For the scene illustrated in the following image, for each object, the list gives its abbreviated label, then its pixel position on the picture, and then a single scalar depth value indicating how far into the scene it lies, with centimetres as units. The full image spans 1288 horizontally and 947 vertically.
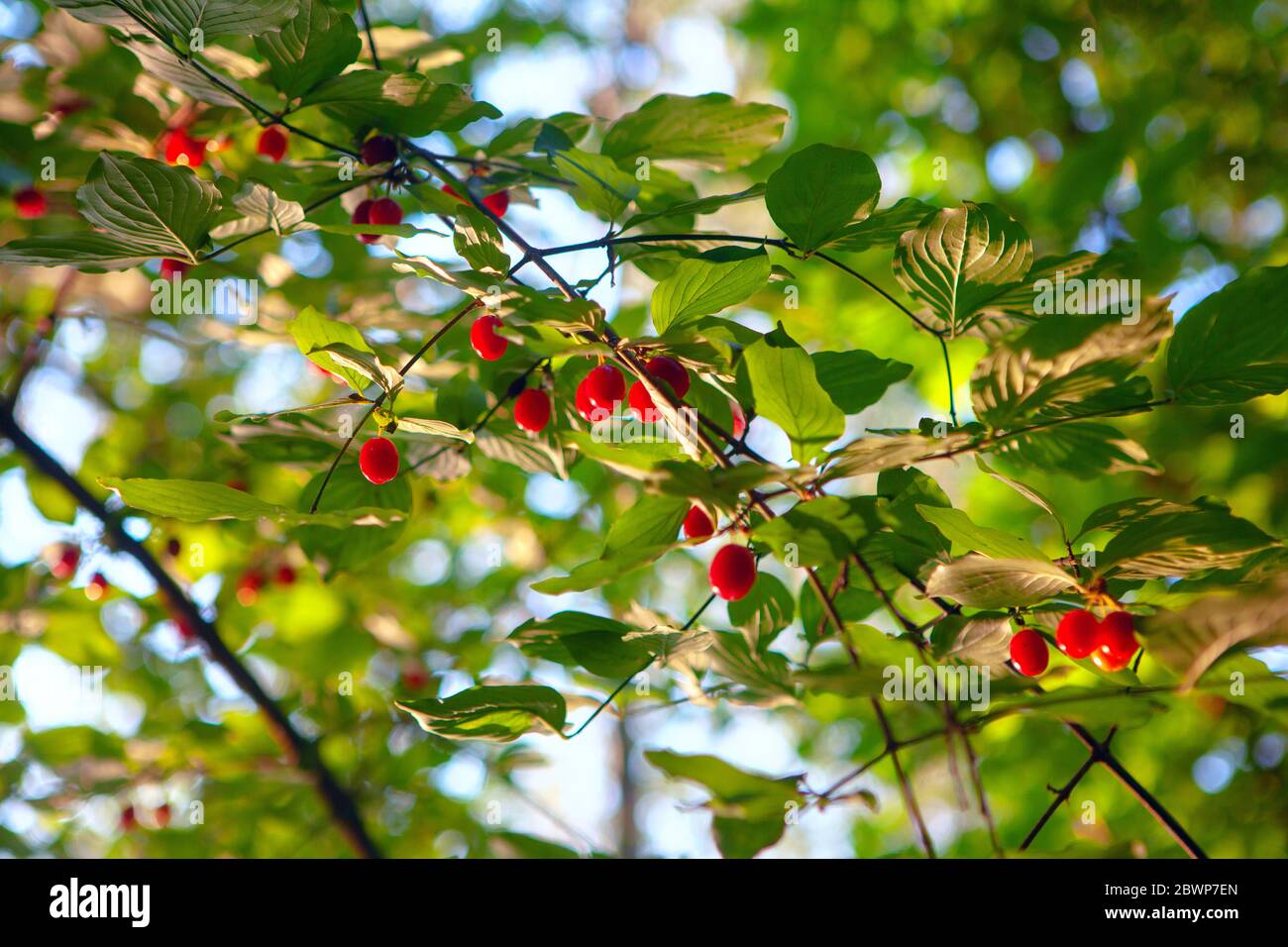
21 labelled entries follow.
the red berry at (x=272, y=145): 104
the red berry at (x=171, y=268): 104
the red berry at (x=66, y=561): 131
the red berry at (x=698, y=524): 95
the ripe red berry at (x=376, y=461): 97
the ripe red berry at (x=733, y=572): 94
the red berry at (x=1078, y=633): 93
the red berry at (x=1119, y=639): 92
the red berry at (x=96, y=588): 127
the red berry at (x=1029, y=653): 93
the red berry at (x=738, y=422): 96
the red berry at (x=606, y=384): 96
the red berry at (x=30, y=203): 116
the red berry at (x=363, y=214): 103
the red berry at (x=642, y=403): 96
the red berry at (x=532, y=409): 99
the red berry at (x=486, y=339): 98
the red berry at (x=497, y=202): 104
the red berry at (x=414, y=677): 159
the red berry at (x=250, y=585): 140
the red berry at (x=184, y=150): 108
